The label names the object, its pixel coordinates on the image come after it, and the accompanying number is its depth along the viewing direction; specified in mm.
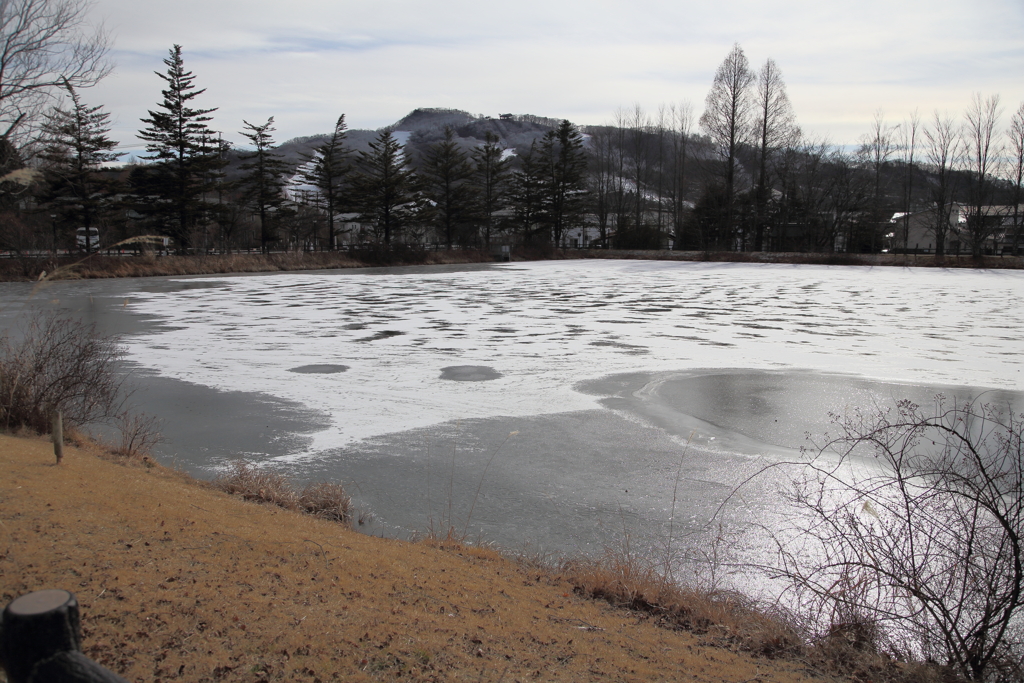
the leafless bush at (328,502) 5848
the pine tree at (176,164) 50250
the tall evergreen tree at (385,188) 62344
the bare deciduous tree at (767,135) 56469
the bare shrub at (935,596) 3387
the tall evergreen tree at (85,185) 43500
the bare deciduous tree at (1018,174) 49562
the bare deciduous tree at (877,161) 65625
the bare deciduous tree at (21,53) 14103
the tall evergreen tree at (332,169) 63625
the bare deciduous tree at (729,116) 56719
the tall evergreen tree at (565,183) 68938
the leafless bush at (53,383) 7336
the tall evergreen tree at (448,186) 67188
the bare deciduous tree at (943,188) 51625
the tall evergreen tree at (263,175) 59625
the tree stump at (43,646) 1573
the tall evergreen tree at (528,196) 69312
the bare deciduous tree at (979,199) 47062
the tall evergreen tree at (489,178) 70750
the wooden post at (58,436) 4961
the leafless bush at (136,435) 7020
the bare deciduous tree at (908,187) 60500
